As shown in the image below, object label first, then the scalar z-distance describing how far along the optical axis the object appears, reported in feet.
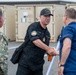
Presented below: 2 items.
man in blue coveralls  16.81
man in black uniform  20.22
